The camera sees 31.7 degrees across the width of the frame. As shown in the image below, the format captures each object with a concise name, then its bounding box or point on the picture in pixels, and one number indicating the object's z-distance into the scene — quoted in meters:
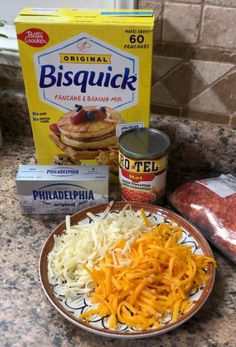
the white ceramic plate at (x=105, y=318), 0.61
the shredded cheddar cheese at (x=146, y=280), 0.63
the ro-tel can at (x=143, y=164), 0.74
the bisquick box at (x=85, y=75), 0.73
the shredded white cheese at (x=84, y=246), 0.68
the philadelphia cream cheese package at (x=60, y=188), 0.79
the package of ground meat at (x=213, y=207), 0.75
